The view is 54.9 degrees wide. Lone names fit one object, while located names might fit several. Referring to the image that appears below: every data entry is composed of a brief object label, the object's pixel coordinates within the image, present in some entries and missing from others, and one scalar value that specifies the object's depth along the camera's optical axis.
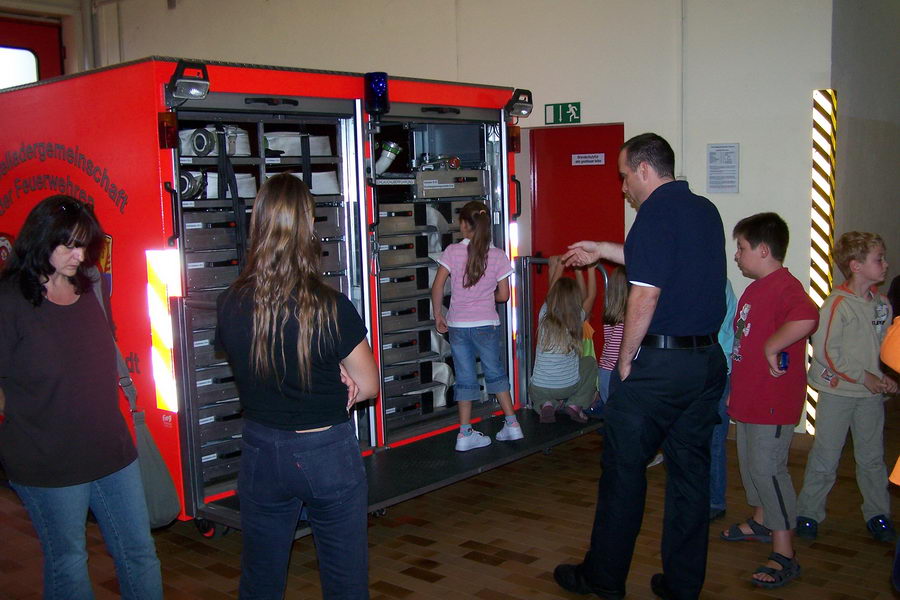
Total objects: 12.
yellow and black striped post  6.41
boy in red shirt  4.16
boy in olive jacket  4.56
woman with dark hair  2.97
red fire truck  4.55
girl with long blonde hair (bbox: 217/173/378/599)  2.68
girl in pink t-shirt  5.68
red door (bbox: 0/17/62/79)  8.52
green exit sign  7.61
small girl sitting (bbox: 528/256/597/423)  6.26
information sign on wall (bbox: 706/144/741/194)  6.80
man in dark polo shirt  3.65
